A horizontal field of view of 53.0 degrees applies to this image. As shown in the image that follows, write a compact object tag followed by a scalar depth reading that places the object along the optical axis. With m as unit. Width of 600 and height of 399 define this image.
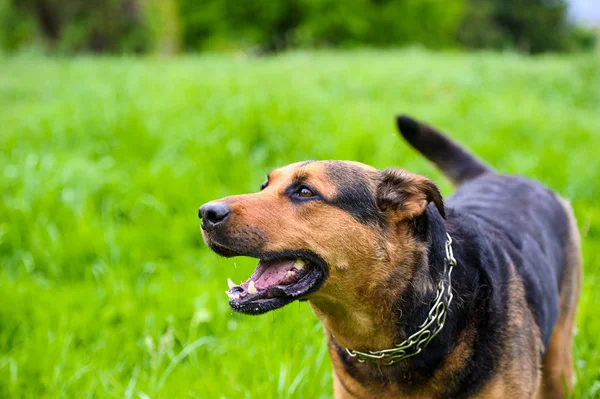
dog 2.47
